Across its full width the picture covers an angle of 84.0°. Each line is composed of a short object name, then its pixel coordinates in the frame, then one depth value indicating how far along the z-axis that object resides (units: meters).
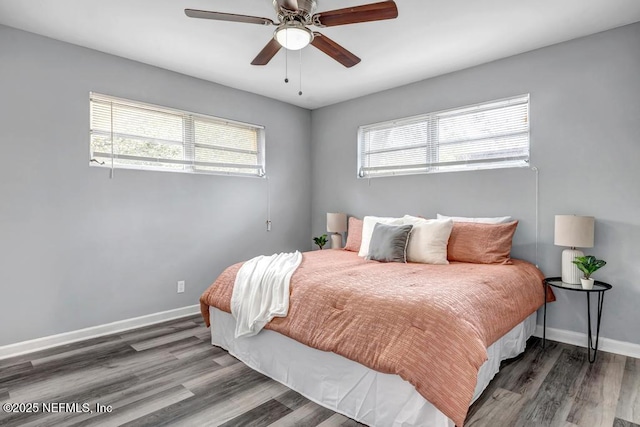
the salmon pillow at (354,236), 4.16
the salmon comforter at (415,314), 1.70
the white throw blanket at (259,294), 2.48
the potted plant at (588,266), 2.73
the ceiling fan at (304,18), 2.09
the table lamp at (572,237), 2.80
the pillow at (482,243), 3.17
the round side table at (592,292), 2.74
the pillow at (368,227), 3.67
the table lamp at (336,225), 4.68
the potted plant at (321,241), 4.83
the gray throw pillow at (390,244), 3.28
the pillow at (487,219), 3.40
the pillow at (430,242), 3.23
